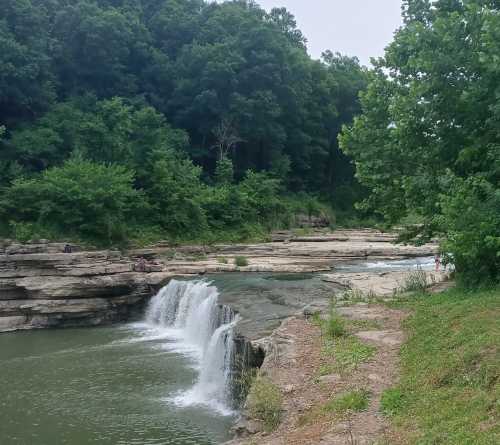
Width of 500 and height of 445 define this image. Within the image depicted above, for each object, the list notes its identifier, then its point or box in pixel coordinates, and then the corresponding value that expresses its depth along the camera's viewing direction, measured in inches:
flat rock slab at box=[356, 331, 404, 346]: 363.8
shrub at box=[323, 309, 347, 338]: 399.9
